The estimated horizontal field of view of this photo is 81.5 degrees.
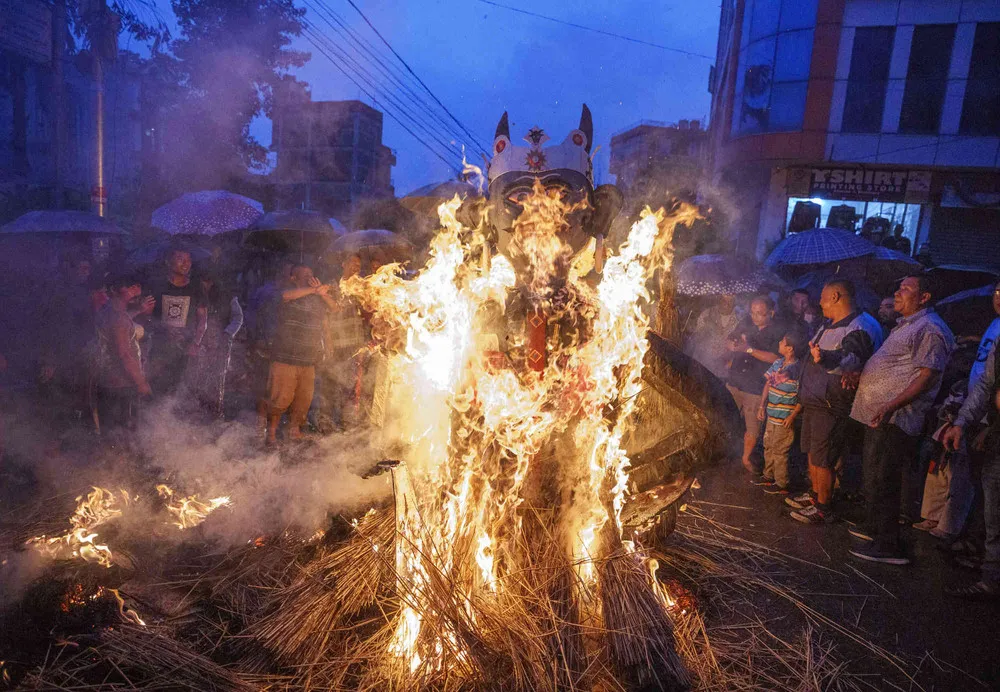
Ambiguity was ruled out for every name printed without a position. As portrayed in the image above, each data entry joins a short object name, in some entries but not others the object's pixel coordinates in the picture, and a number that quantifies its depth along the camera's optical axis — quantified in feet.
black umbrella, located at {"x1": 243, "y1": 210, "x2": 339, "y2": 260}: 31.91
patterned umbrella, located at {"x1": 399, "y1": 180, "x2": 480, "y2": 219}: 27.21
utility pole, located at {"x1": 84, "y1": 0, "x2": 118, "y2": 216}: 31.22
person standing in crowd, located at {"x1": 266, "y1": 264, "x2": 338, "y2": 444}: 22.57
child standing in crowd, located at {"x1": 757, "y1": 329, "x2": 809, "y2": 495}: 19.95
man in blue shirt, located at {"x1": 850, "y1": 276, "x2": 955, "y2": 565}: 15.42
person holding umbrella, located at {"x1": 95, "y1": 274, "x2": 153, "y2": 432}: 19.84
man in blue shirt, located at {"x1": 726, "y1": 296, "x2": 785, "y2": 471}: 21.33
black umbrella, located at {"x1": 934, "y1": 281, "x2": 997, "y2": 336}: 24.97
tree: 43.21
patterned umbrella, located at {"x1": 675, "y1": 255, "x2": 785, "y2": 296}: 25.12
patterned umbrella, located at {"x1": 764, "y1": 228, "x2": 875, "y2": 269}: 28.07
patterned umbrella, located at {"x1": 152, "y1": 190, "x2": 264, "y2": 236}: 32.58
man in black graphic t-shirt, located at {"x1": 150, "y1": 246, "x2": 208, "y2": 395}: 21.88
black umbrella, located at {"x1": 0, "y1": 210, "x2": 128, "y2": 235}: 25.54
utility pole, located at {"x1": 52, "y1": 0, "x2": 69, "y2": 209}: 34.76
